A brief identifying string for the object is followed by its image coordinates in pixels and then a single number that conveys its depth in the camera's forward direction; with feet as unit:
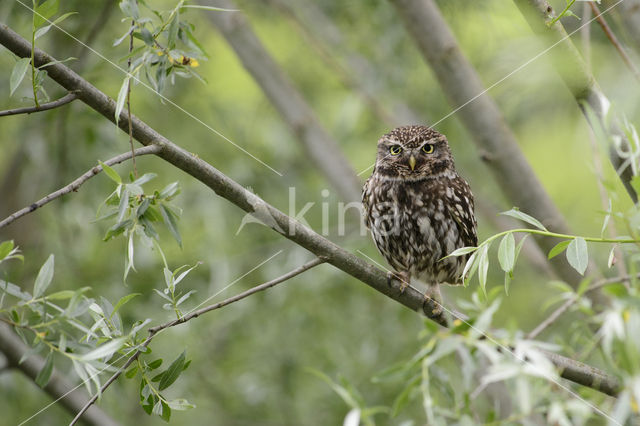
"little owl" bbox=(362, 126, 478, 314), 20.17
